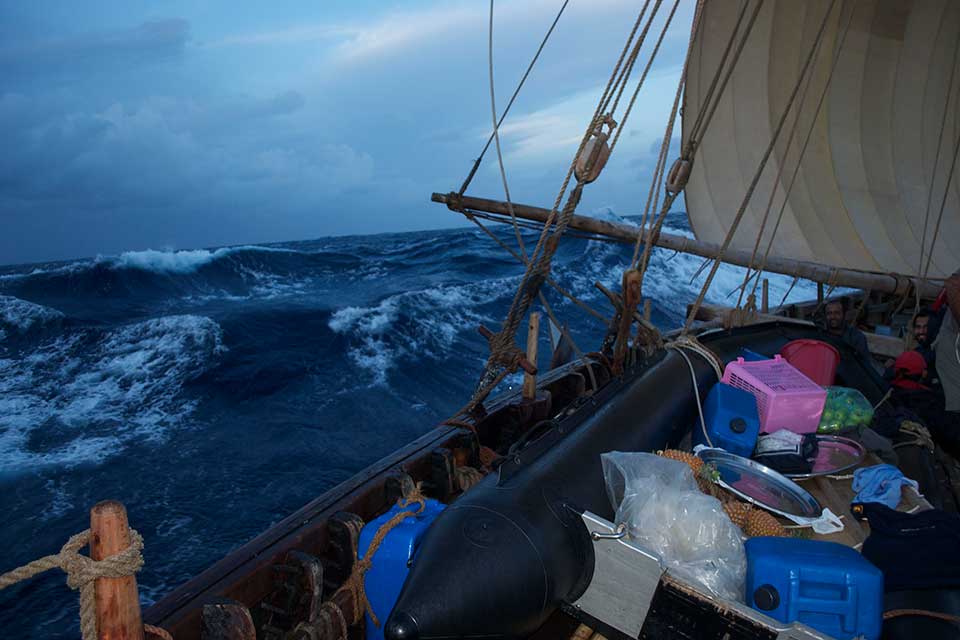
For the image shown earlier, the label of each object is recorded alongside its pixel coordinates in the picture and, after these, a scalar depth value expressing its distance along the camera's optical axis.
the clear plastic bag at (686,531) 1.99
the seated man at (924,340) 5.71
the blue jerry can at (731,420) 3.41
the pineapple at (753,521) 2.53
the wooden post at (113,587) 1.43
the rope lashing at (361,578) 2.25
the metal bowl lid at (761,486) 2.85
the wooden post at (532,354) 3.92
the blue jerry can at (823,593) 1.97
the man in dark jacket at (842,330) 5.52
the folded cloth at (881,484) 2.90
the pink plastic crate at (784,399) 3.67
